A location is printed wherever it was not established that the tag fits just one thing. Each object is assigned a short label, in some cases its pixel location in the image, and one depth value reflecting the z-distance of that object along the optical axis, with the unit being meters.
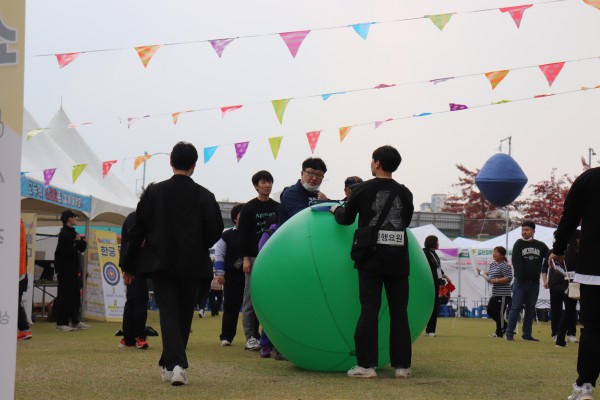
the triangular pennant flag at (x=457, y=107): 14.55
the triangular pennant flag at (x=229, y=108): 15.15
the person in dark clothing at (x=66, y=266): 14.41
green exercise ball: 7.19
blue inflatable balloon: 22.94
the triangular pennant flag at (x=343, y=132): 15.40
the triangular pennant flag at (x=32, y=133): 15.41
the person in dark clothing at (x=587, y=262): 5.84
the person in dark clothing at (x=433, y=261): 14.94
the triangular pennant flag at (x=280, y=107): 14.16
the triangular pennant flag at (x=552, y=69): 12.89
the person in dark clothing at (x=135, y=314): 10.41
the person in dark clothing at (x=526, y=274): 13.79
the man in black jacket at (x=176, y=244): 6.71
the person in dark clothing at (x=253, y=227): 9.66
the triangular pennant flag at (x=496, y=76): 13.12
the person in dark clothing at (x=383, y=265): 6.96
